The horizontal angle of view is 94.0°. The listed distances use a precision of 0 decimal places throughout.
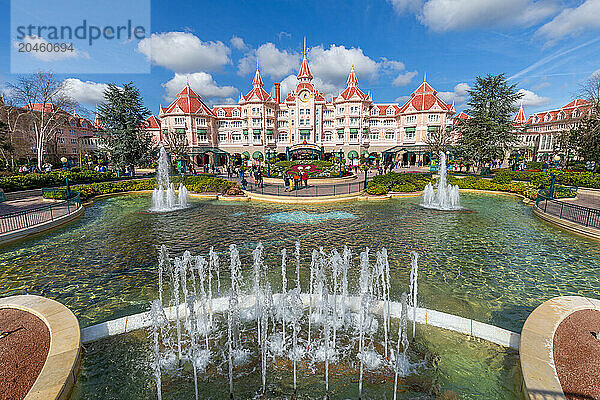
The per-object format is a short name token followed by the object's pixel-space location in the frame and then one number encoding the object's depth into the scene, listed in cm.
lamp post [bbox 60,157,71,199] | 2188
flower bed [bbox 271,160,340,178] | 3866
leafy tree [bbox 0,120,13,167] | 3146
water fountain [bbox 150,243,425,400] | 595
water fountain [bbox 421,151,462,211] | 2197
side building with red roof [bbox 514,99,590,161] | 7444
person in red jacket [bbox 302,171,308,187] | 2950
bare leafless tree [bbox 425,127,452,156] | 4753
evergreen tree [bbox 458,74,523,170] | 3866
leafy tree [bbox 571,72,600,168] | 3142
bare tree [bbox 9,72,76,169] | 3750
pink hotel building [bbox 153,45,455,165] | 6341
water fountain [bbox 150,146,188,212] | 2217
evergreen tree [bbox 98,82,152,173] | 3894
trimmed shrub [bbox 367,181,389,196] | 2567
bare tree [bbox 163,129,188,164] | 4786
